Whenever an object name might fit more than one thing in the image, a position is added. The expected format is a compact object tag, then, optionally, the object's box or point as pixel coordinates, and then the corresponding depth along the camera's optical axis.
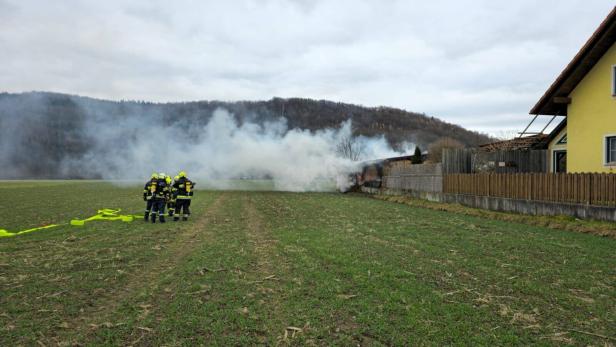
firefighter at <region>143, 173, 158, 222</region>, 17.28
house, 18.91
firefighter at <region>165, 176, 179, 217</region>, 17.79
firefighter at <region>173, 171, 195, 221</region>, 17.73
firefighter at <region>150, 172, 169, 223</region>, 17.19
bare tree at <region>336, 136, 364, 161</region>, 58.25
